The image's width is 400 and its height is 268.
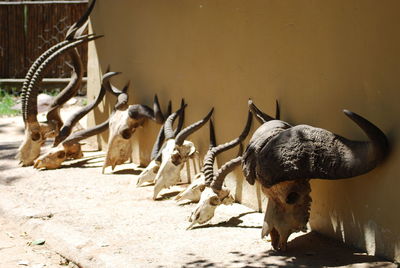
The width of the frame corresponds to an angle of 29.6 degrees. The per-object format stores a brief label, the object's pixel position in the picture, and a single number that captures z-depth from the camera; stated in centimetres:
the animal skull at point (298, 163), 489
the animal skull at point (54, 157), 900
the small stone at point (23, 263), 576
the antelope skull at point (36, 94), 920
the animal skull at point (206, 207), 610
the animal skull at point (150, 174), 766
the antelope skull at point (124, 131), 848
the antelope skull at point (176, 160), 716
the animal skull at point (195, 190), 684
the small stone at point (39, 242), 625
